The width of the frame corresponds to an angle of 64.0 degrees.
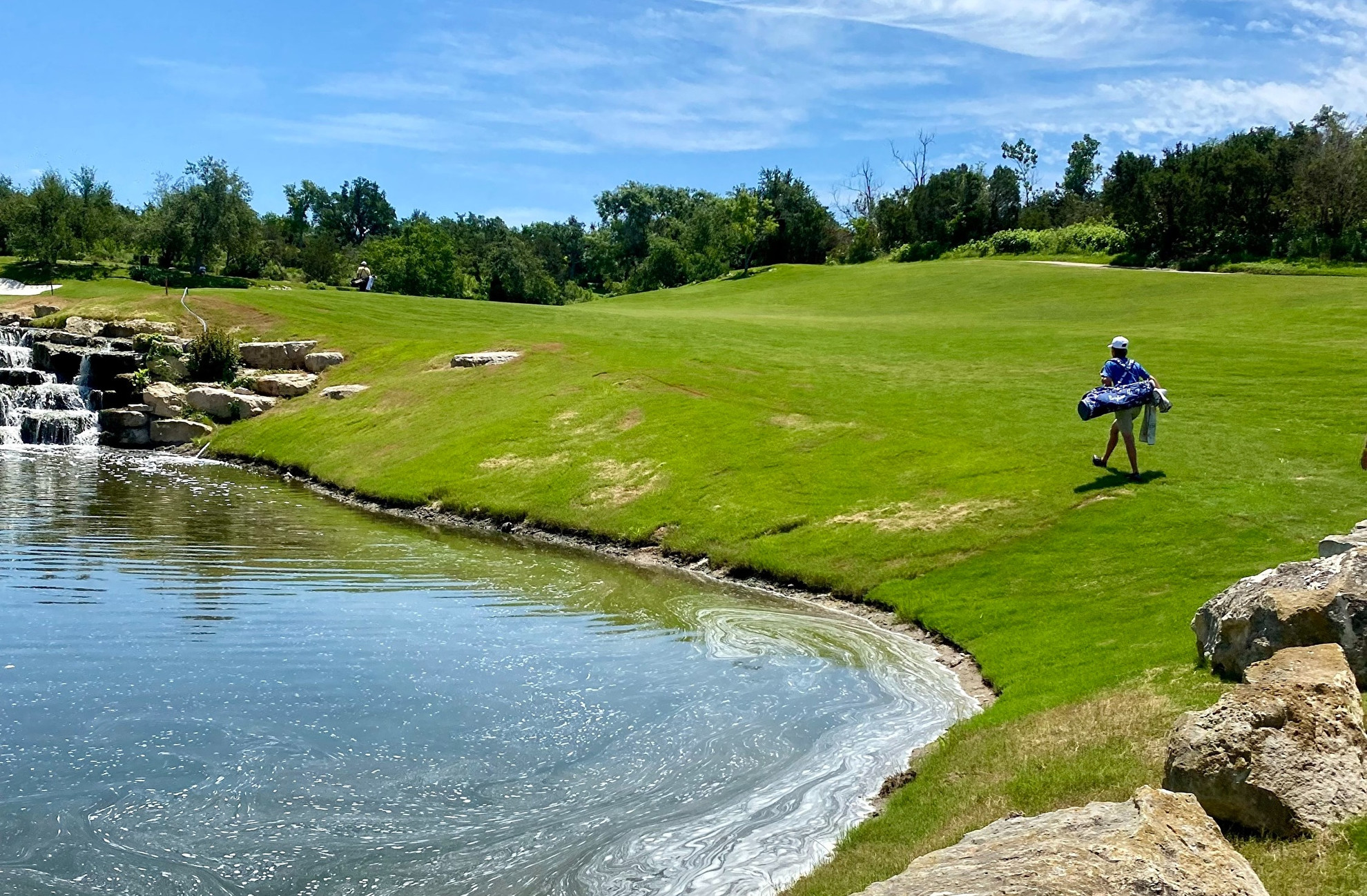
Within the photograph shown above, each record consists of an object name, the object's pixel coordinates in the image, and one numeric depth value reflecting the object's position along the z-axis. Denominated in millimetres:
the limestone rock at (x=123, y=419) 48750
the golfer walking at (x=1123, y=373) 25875
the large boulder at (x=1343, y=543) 13703
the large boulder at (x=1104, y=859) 6605
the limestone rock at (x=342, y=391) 51219
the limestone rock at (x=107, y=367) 51344
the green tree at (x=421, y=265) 111062
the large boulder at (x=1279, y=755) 8562
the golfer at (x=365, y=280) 80562
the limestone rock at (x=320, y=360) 56125
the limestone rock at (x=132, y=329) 55625
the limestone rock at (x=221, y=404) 51000
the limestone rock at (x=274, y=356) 56312
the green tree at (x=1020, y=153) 155750
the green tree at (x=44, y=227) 82938
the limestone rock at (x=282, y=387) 53500
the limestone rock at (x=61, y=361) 51688
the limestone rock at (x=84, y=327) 55281
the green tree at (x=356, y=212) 190875
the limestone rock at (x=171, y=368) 52562
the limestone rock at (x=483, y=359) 51906
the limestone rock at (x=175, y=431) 48906
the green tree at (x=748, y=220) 123062
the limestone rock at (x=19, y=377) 50250
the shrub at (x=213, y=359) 53781
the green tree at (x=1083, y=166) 181750
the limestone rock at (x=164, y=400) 49812
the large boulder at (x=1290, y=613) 11445
